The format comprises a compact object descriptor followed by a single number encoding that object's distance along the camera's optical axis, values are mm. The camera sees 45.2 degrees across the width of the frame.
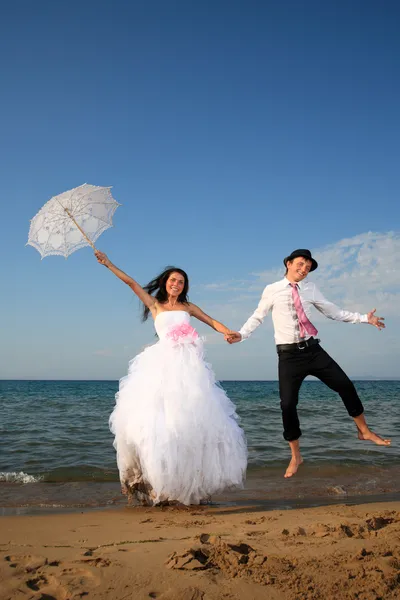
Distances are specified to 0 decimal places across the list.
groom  5969
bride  5359
